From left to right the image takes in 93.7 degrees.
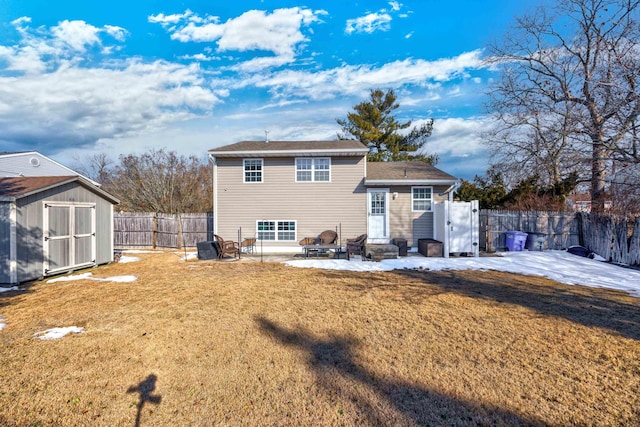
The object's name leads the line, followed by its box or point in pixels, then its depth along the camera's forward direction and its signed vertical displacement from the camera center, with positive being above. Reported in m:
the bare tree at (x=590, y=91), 7.61 +3.96
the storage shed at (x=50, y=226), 7.46 -0.18
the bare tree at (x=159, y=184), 20.17 +2.40
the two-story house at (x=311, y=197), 12.65 +0.86
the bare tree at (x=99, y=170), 26.62 +4.45
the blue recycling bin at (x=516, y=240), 13.02 -1.07
